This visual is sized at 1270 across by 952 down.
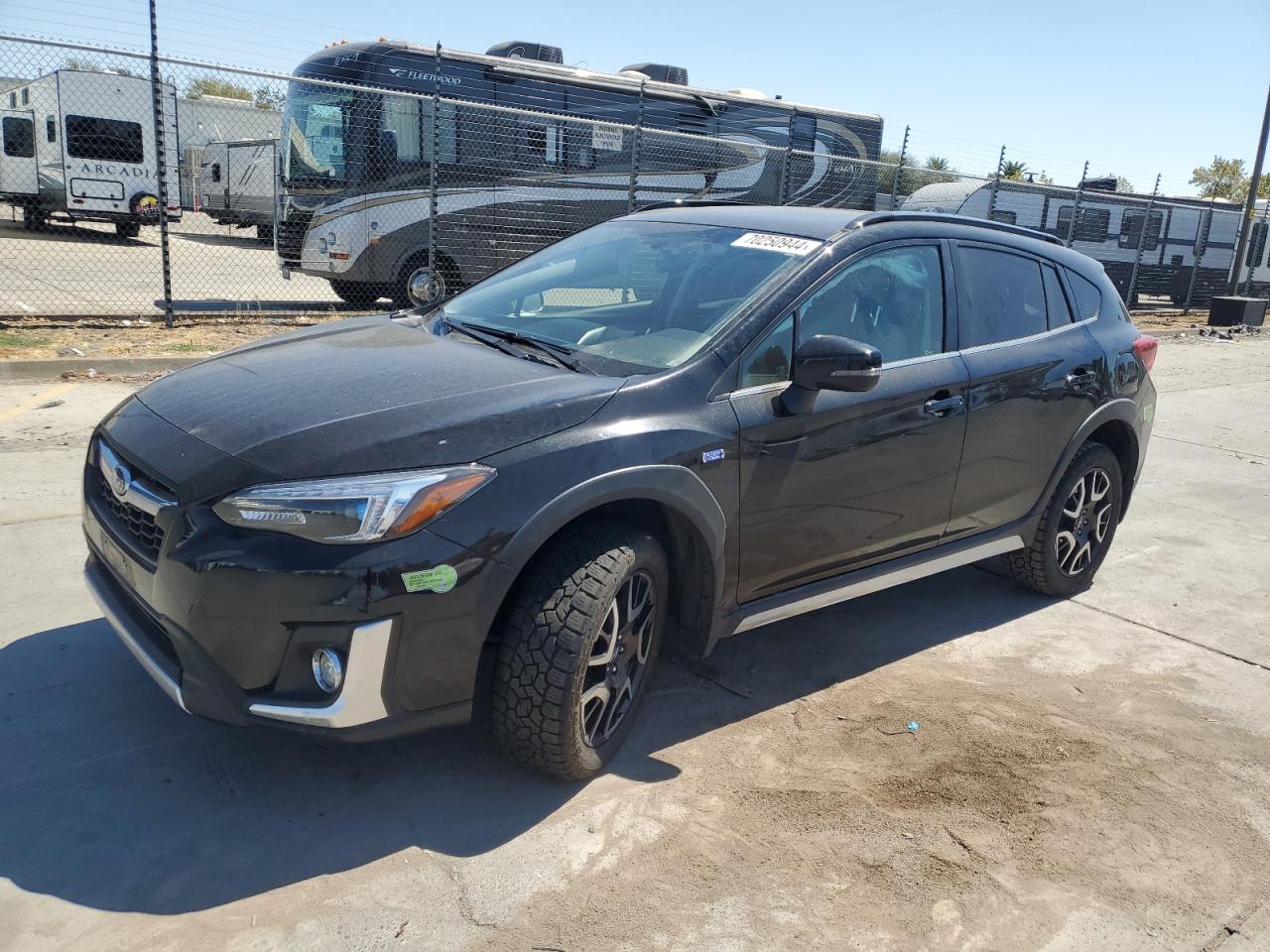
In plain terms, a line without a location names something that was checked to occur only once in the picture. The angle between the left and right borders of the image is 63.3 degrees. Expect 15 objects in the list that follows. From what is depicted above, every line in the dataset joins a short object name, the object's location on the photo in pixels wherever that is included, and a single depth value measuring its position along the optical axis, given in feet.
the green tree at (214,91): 100.70
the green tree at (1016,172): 159.12
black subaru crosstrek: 8.56
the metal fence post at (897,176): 49.03
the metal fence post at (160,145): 30.01
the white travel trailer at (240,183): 80.69
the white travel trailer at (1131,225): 63.62
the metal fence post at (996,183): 55.16
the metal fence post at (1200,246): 74.74
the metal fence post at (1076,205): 59.26
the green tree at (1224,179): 193.06
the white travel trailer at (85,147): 69.97
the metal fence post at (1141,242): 66.80
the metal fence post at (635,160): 41.48
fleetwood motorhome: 41.01
